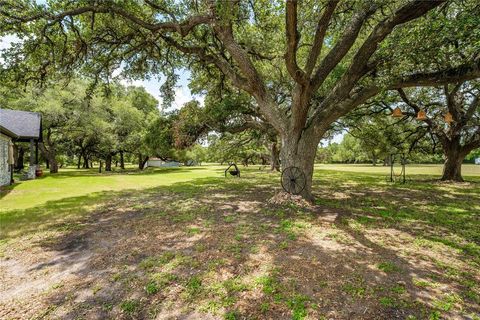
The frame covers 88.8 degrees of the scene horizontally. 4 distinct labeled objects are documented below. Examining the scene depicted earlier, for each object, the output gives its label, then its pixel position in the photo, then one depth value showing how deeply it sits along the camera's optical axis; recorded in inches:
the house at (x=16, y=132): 558.3
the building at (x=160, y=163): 2351.5
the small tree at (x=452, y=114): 550.3
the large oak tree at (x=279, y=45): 236.2
